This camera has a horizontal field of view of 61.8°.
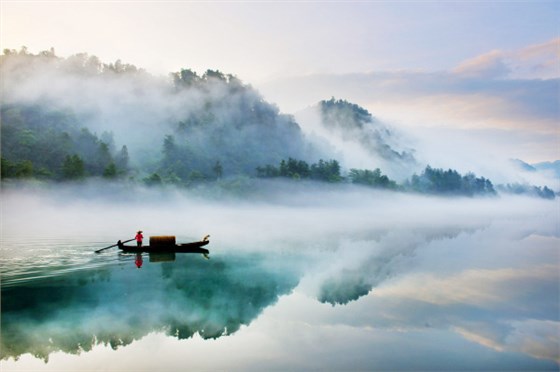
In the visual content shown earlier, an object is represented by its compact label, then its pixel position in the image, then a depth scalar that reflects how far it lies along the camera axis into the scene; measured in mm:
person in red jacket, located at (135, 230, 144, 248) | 33656
